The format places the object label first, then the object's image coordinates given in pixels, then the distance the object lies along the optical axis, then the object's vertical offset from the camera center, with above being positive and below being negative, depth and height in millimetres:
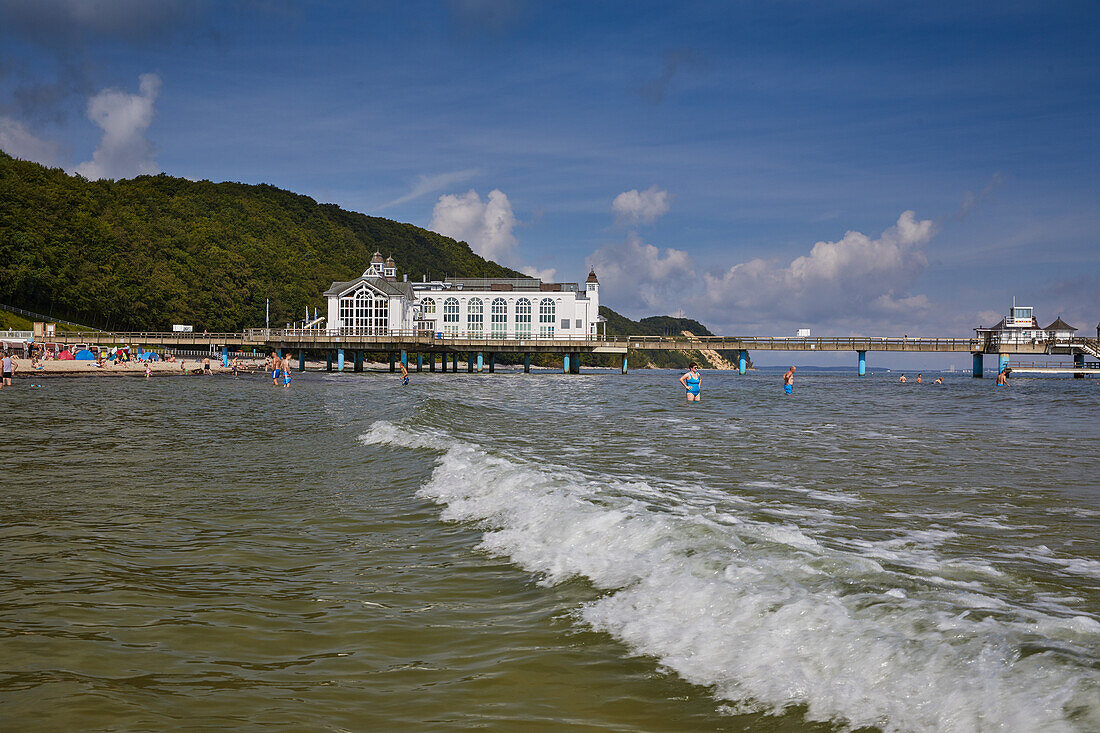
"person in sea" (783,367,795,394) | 40691 -1363
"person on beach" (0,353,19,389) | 35116 -245
